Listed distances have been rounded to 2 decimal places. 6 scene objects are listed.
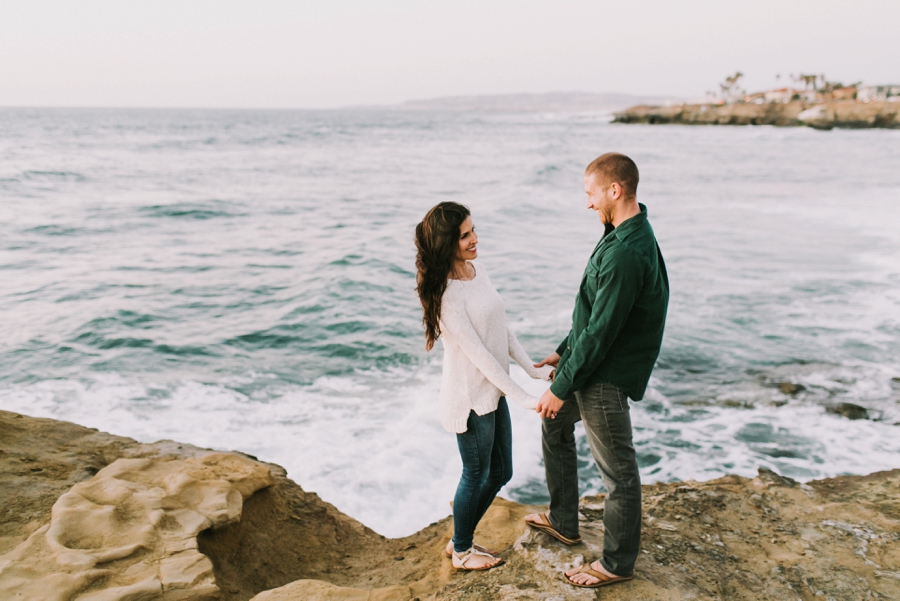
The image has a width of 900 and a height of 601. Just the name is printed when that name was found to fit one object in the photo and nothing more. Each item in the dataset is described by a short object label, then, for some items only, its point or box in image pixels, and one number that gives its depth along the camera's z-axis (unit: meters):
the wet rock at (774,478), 4.30
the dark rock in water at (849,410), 6.27
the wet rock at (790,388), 6.95
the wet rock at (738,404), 6.71
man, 2.61
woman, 2.85
